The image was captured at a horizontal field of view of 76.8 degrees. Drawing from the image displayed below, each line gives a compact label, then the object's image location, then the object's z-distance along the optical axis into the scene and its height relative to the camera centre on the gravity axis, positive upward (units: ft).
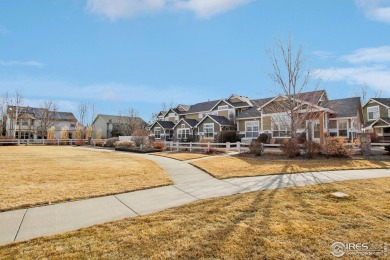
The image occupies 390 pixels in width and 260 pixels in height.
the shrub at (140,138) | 97.91 -1.36
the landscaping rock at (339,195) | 22.59 -5.72
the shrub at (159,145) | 90.12 -3.98
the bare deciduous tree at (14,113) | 170.73 +15.96
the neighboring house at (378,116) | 123.27 +9.66
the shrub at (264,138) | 93.43 -1.54
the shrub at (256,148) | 63.10 -3.63
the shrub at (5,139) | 123.13 -1.91
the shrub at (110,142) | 116.86 -3.52
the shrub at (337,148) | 54.34 -3.19
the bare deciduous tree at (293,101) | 63.36 +9.27
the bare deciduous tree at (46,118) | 178.44 +12.63
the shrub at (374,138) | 99.48 -1.89
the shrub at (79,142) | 130.62 -3.77
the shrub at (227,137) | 106.49 -1.24
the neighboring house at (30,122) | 175.42 +9.83
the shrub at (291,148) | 57.82 -3.39
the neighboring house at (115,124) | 202.18 +9.37
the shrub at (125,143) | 100.99 -3.49
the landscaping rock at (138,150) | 84.07 -5.30
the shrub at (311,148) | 55.98 -3.32
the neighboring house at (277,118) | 82.97 +6.16
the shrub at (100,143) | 120.78 -4.07
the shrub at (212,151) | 71.32 -5.03
